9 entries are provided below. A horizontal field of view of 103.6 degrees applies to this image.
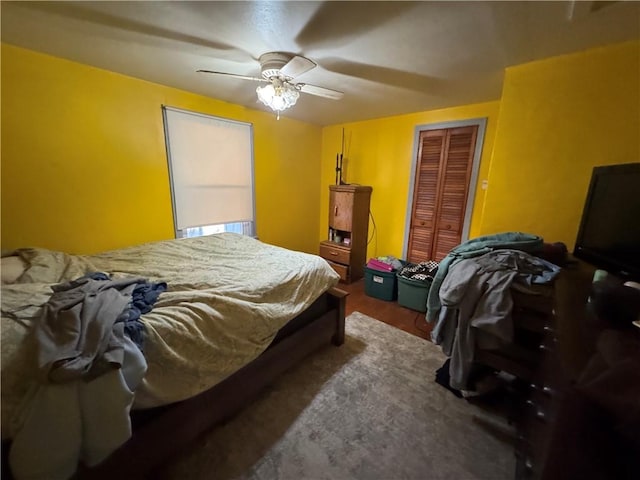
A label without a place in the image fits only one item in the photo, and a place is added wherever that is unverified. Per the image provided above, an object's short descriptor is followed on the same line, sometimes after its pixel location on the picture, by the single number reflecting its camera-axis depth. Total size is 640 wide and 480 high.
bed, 0.96
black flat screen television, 1.18
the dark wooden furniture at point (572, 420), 0.54
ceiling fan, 1.68
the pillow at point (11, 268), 1.31
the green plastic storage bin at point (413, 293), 2.74
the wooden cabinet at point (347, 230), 3.47
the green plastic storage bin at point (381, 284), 3.04
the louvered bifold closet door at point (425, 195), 3.09
